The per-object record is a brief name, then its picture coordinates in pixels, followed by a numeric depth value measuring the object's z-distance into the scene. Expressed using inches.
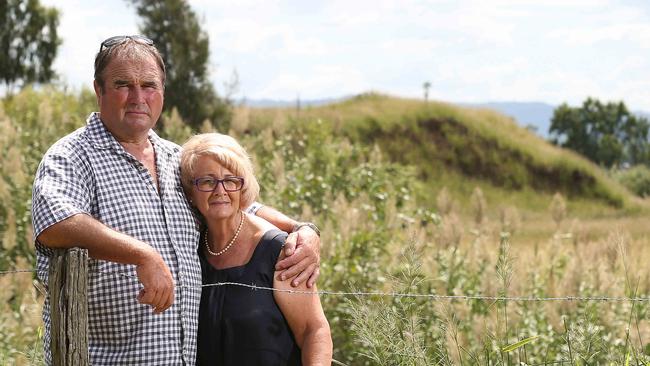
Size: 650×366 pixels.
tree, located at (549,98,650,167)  2645.2
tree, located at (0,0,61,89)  1349.7
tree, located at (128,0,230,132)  770.2
